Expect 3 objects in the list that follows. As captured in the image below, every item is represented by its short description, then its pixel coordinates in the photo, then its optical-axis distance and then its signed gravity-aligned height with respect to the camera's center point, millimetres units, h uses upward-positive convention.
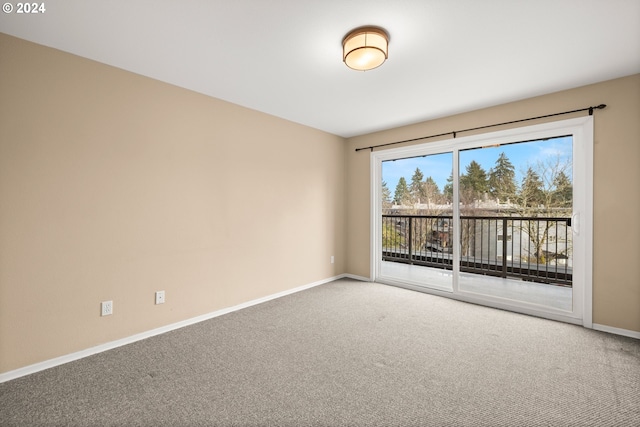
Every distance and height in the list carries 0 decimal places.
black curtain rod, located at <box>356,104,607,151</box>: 2764 +1078
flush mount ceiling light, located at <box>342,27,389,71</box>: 1949 +1193
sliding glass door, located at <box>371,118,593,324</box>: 2965 +1
